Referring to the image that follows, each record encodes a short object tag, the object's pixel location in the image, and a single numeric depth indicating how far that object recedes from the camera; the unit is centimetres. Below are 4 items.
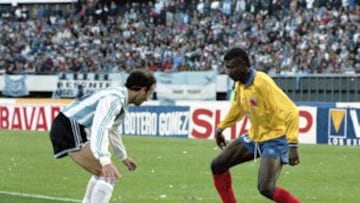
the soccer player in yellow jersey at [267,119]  1068
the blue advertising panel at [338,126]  2925
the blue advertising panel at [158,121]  3414
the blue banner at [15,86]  4528
